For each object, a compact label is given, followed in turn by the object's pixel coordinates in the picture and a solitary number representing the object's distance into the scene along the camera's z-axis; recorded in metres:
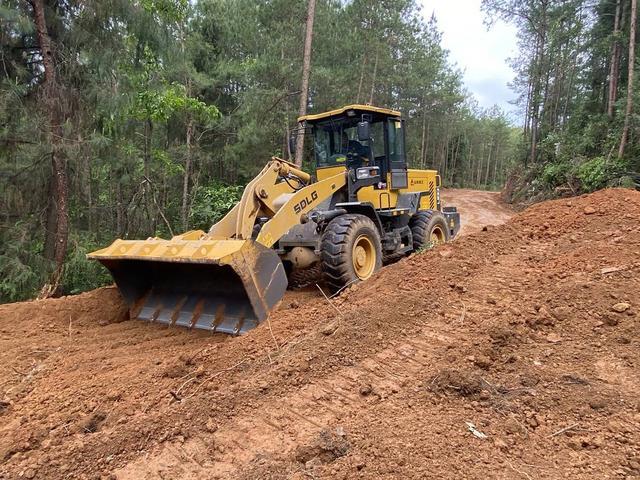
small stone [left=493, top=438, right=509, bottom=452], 2.44
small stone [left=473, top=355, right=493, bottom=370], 3.37
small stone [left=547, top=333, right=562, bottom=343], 3.69
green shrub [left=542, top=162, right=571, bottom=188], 18.36
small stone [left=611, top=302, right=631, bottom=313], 3.86
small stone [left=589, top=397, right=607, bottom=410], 2.73
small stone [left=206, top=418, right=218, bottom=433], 2.85
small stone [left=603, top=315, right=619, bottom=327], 3.74
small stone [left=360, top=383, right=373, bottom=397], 3.19
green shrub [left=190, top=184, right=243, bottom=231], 13.99
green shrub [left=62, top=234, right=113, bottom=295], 9.55
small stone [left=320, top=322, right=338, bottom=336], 4.05
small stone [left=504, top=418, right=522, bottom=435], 2.59
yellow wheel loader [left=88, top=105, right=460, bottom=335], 4.57
